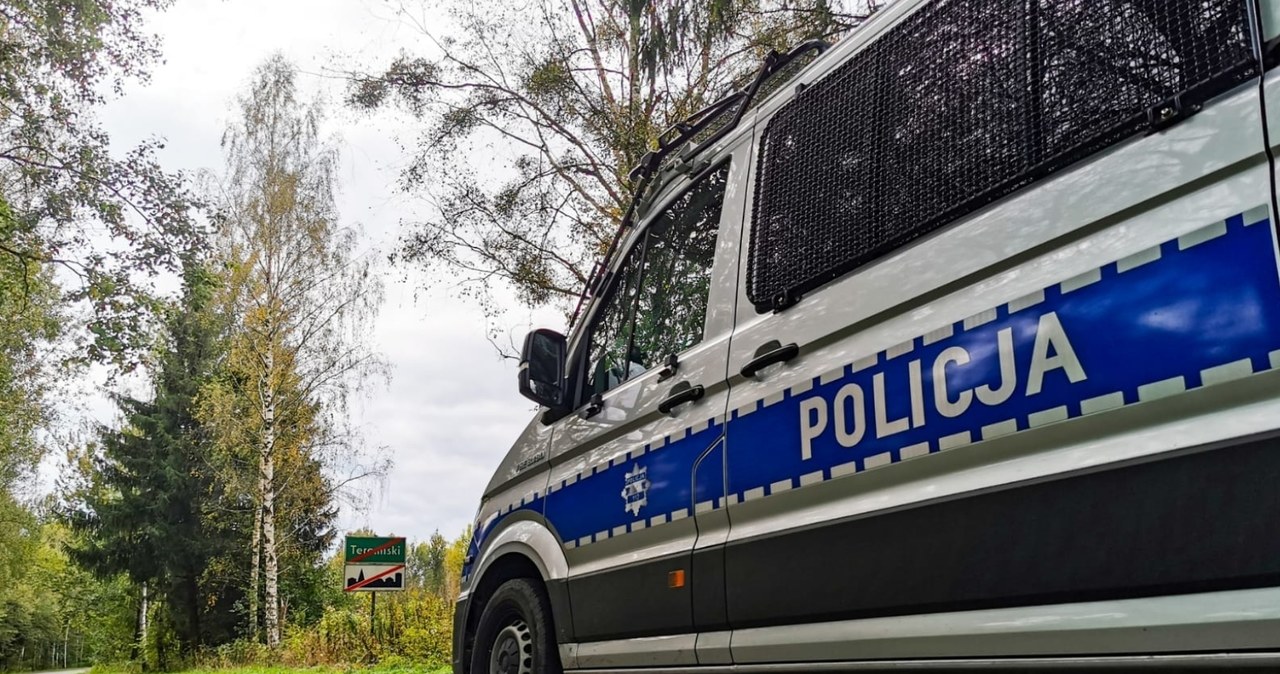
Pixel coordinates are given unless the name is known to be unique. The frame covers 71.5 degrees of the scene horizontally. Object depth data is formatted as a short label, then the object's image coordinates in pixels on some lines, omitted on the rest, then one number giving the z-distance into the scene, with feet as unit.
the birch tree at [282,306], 65.51
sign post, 36.09
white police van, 4.42
